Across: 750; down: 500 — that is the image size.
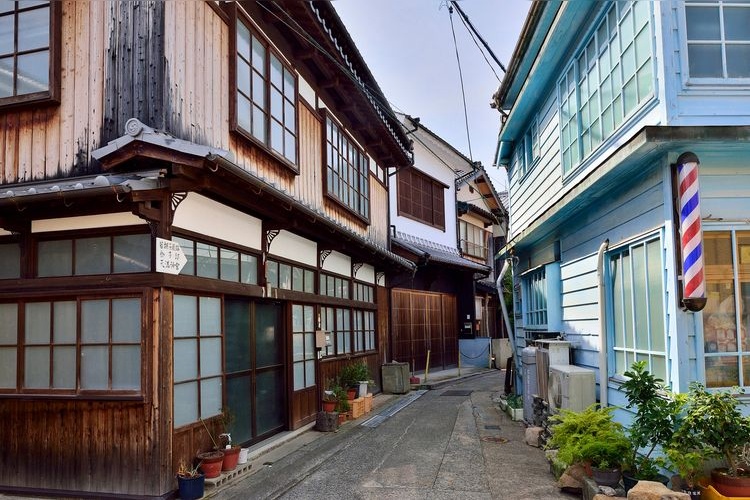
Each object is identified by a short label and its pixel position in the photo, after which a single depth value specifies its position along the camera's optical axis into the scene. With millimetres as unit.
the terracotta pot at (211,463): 7020
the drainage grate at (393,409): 11984
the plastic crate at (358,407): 12367
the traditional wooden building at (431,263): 20328
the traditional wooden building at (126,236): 6457
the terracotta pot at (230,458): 7418
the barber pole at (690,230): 5289
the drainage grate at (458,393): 16578
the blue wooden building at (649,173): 5508
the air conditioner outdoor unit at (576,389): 7688
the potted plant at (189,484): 6484
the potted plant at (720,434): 4945
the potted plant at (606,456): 5863
